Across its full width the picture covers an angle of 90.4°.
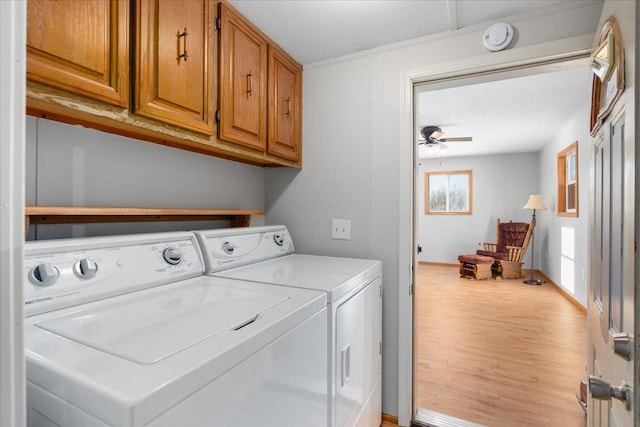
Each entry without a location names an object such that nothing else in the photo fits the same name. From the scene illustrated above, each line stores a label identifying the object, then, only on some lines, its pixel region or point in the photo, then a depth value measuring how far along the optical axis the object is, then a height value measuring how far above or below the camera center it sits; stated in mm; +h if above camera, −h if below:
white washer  537 -280
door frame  1752 -117
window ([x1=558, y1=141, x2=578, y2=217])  4125 +459
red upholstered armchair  5664 -659
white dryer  1176 -328
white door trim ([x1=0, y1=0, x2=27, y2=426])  413 +2
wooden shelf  1025 -14
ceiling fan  4256 +1074
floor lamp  5434 +150
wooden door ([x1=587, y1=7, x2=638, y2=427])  646 -129
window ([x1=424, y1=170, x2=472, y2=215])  6828 +434
